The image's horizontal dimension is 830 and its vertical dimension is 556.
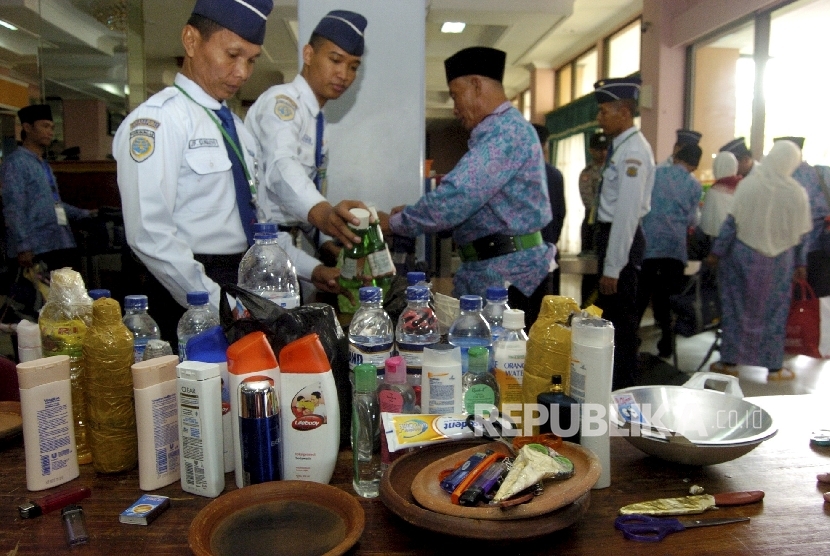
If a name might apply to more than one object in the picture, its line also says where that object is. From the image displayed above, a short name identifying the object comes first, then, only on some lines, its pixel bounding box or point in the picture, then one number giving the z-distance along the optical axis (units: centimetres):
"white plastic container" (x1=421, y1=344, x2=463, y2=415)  100
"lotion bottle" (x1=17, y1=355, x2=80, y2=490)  94
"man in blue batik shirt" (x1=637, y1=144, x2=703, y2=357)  472
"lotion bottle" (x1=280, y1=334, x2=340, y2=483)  93
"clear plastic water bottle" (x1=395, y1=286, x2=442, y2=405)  114
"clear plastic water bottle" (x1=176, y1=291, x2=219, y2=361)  124
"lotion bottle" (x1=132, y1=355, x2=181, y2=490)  94
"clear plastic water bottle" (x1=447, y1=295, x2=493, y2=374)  120
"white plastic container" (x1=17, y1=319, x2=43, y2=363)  112
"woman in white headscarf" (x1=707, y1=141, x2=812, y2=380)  401
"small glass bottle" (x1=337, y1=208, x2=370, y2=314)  198
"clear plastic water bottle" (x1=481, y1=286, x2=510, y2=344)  134
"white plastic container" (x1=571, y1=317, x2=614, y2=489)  95
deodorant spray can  88
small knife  88
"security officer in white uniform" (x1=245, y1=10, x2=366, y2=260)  210
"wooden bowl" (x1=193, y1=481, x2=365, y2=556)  78
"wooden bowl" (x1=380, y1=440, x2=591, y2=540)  74
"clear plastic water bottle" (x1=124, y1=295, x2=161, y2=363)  118
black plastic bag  103
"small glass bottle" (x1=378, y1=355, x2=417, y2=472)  100
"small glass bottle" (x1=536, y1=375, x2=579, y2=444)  95
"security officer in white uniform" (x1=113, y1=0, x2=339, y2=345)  159
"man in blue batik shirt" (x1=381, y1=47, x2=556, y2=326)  220
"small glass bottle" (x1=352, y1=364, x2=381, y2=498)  96
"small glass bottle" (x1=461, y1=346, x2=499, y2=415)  105
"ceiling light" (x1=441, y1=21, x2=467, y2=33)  778
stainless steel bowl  99
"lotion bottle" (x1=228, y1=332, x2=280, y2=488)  93
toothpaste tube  95
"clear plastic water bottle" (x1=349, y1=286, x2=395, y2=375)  108
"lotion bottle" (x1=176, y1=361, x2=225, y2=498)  91
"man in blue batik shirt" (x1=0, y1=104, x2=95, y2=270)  424
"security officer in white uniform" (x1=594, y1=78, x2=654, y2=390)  352
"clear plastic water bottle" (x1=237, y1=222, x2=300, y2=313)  157
